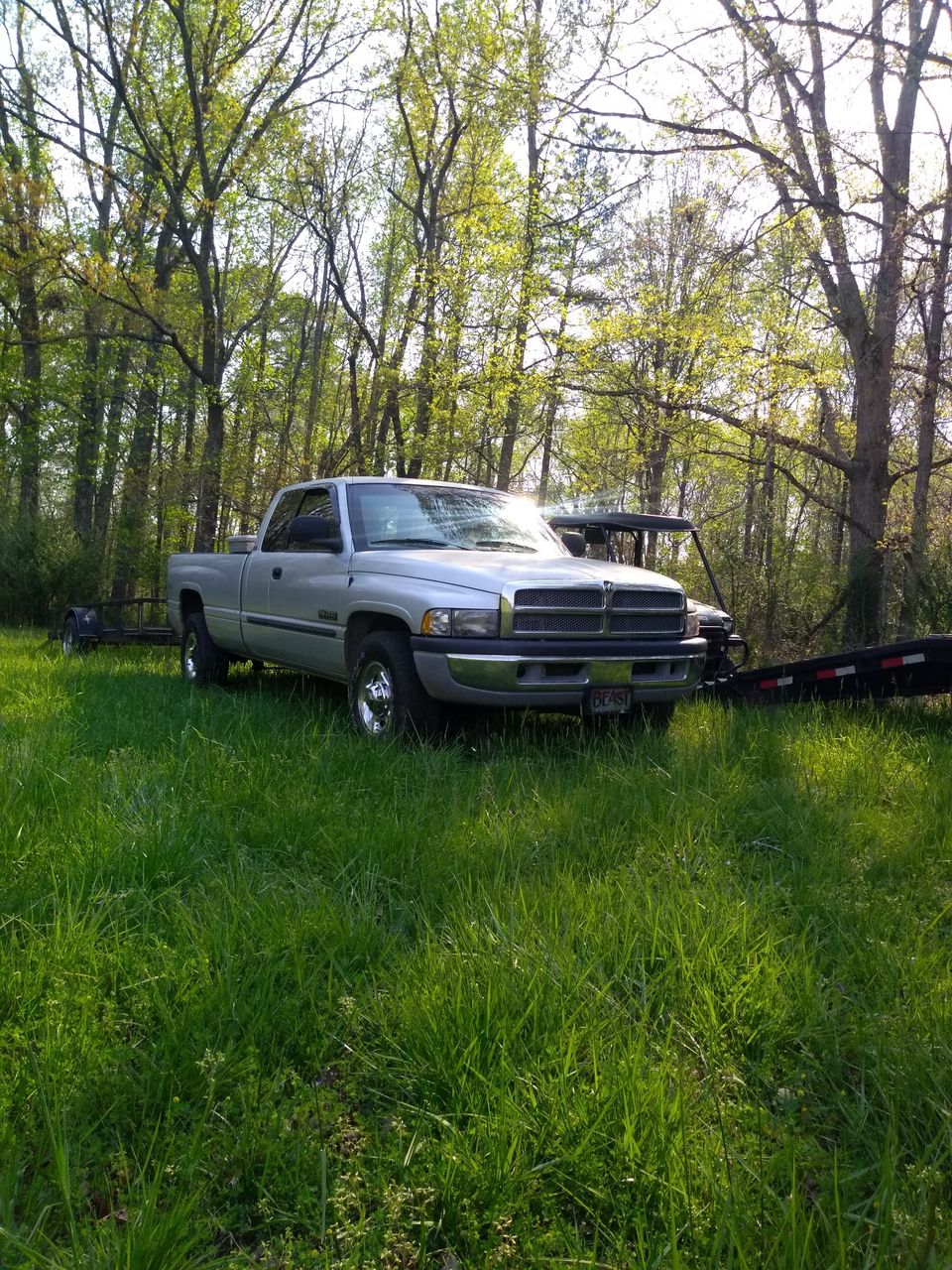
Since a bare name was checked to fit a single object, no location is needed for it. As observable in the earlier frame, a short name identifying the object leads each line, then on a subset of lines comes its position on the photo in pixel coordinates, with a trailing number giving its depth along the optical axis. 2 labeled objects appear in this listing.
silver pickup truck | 5.27
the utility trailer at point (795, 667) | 6.04
